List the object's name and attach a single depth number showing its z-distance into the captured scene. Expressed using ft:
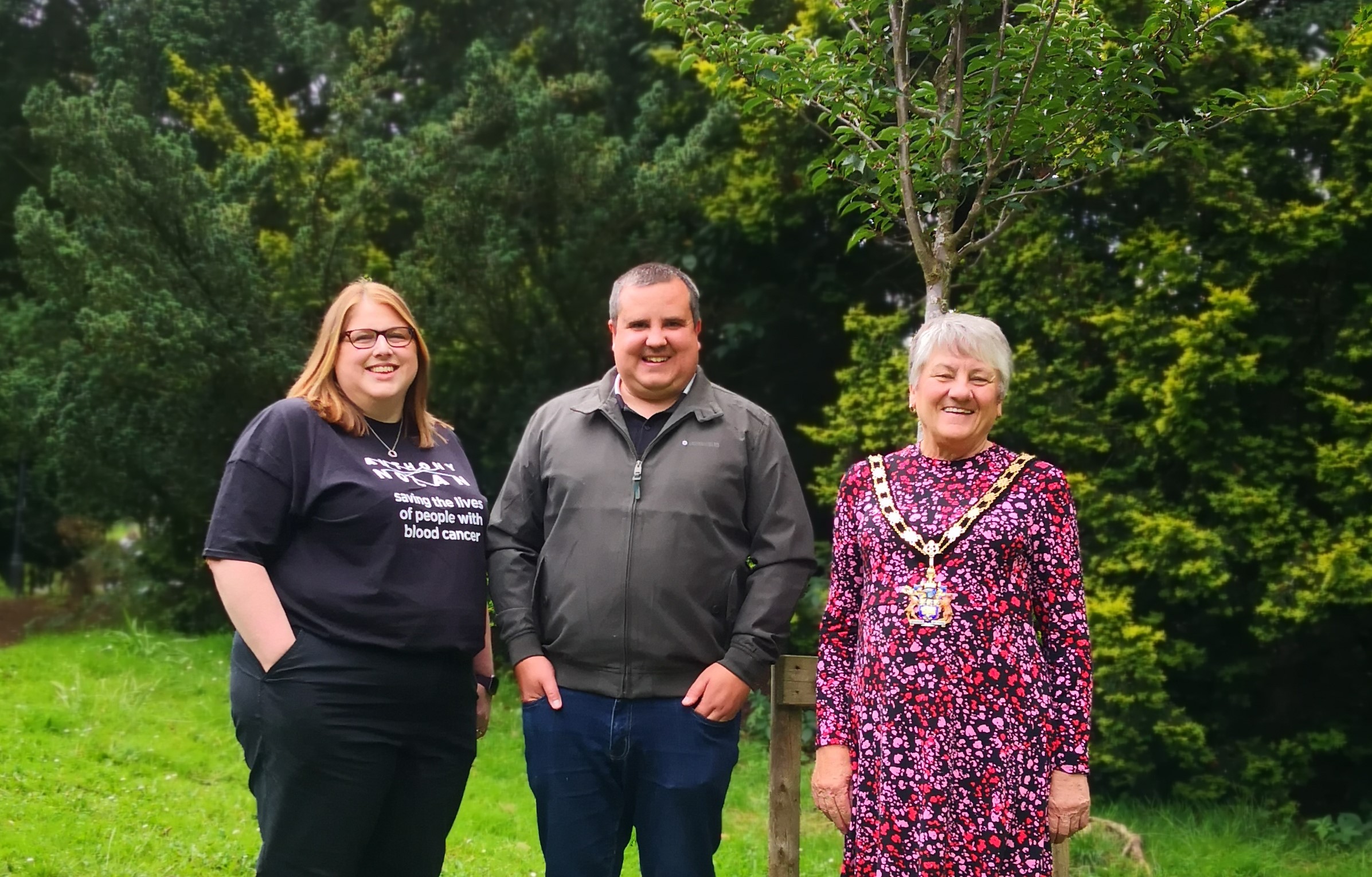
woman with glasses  8.21
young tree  9.69
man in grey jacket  8.70
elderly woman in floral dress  7.80
